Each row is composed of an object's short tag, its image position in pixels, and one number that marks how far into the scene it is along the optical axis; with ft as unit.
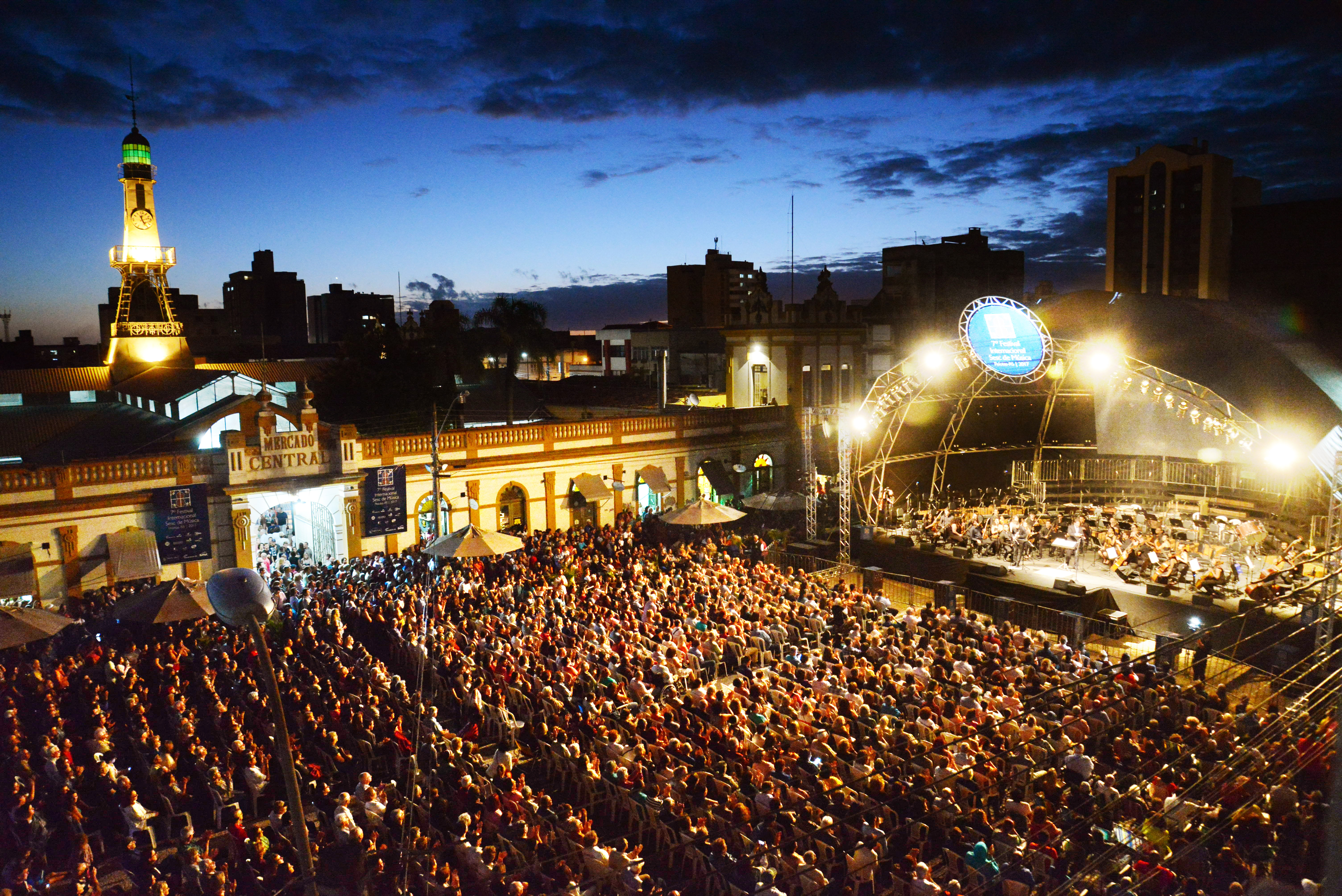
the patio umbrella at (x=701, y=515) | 86.89
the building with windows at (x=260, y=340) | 335.26
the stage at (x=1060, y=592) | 75.77
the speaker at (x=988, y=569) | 84.79
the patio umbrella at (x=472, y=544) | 73.15
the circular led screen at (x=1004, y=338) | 82.53
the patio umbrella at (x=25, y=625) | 50.75
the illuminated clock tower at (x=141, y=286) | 153.17
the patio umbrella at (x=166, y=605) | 56.90
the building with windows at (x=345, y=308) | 475.72
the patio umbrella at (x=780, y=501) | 102.27
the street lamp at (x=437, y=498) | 76.38
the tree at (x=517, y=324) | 178.40
